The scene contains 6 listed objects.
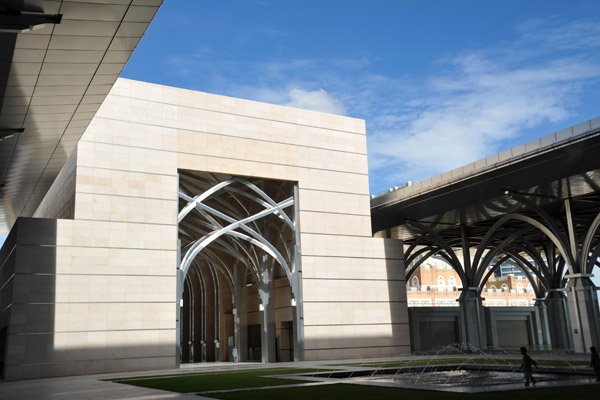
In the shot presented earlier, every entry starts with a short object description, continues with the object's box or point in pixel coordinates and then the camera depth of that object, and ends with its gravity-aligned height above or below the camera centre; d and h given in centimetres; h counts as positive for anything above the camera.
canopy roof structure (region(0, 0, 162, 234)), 1371 +732
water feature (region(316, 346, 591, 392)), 1858 -214
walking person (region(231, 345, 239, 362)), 4066 -194
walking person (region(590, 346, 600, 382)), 1761 -155
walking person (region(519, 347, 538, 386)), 1664 -154
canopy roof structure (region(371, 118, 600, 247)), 2917 +747
